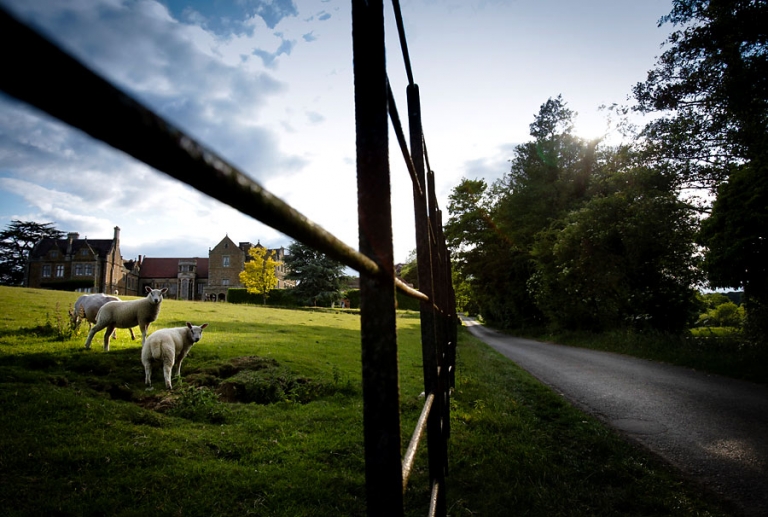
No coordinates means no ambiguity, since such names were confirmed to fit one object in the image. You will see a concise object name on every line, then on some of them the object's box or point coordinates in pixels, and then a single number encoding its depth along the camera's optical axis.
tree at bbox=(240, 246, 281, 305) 45.09
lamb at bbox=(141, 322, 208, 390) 6.14
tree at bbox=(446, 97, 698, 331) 16.14
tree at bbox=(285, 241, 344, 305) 42.29
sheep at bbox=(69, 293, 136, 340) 8.93
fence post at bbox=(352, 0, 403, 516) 1.10
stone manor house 51.22
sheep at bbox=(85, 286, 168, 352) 7.99
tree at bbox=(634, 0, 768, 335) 9.98
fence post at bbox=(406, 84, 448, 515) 2.20
